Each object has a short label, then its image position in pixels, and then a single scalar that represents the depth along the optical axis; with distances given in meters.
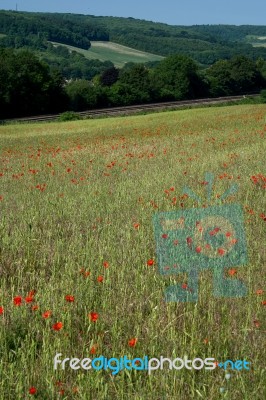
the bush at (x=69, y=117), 48.66
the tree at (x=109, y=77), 97.56
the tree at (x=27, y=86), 67.06
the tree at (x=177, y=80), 89.00
